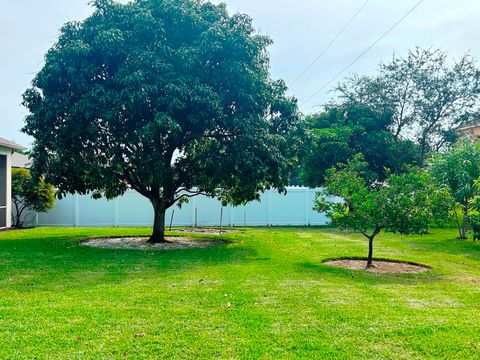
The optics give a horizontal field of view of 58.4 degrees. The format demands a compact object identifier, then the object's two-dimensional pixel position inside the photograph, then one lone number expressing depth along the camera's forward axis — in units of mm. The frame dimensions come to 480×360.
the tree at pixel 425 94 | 21109
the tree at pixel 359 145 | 20703
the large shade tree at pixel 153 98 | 9922
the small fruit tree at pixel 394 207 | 8008
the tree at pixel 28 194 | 16266
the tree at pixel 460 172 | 13086
